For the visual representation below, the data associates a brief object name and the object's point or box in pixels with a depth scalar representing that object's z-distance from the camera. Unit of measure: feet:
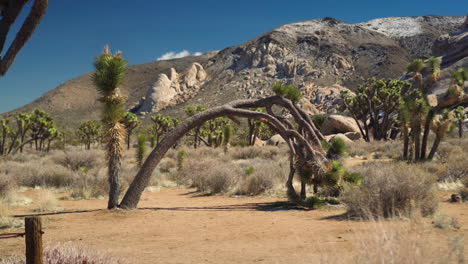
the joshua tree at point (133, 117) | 94.18
